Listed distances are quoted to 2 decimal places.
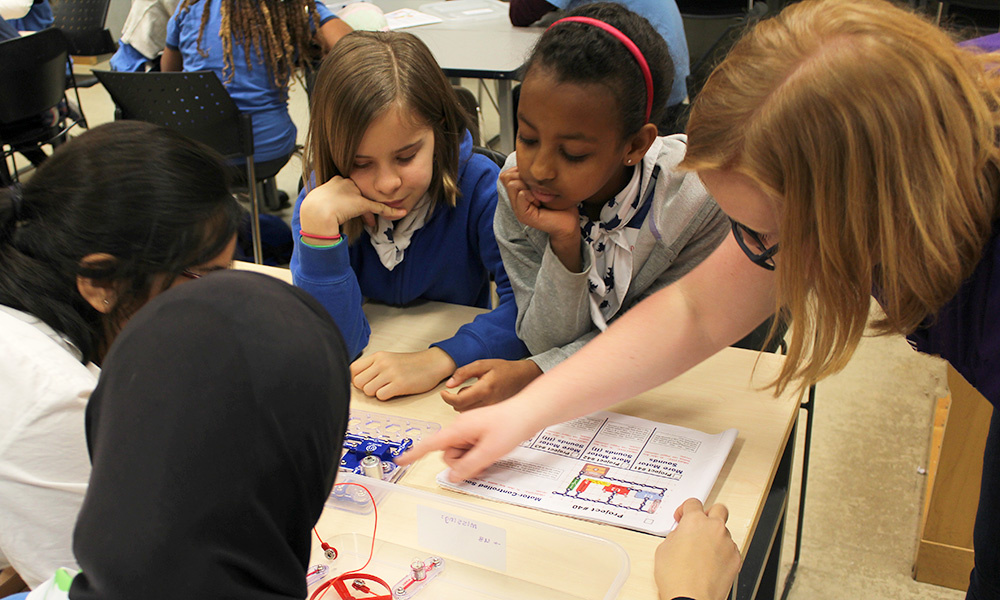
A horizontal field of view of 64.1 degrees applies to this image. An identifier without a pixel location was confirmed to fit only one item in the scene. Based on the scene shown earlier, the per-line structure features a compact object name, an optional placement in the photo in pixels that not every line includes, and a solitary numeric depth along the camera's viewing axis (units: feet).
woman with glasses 2.18
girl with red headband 3.72
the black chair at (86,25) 15.02
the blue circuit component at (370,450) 3.46
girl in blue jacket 4.44
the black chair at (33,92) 9.58
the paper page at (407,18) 11.03
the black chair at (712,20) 11.78
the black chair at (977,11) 11.74
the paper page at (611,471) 3.16
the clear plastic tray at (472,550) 2.92
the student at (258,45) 8.70
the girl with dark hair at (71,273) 2.67
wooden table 3.09
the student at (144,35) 10.36
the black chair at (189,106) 7.82
